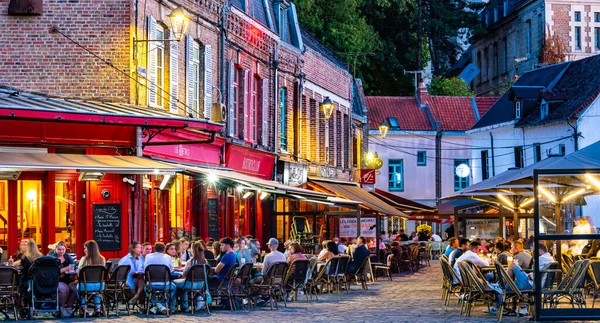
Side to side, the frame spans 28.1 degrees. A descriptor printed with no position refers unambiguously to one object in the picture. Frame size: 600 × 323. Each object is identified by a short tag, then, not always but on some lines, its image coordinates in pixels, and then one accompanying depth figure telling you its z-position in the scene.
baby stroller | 17.09
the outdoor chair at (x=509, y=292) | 17.23
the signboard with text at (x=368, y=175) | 43.41
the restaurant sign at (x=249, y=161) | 28.59
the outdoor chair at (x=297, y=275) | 21.36
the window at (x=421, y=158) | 64.19
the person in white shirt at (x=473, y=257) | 20.16
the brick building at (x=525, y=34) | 74.88
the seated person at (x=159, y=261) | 18.17
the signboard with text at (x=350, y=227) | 32.62
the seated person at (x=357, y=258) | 25.73
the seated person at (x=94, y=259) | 17.59
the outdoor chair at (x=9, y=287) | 16.91
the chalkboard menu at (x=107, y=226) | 21.55
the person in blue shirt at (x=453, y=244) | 25.06
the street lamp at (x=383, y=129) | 47.16
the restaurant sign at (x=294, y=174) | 33.78
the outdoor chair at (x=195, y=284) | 18.41
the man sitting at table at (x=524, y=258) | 19.94
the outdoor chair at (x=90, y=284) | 17.44
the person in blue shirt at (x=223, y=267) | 19.23
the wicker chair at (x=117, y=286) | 17.86
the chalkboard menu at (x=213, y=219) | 27.38
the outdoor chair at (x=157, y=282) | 18.03
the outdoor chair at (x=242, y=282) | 19.70
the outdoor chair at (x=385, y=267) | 30.61
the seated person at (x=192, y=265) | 18.41
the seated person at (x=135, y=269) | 18.34
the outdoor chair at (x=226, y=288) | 19.20
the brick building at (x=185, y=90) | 21.58
